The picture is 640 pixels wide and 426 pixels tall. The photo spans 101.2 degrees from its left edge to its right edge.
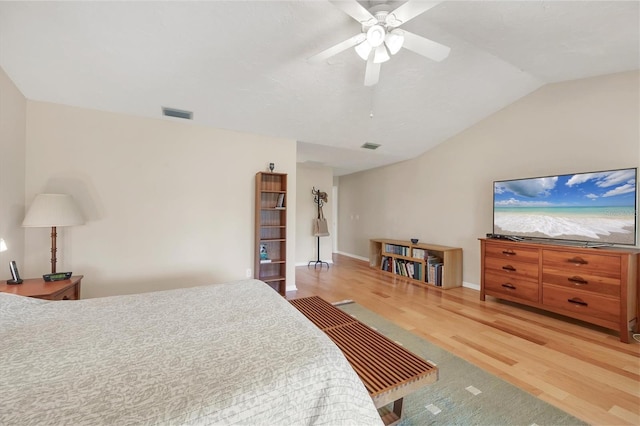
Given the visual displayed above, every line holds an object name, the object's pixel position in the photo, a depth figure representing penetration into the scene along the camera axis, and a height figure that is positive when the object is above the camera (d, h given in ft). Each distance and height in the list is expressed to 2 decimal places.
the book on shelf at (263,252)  11.99 -1.87
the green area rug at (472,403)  4.87 -3.80
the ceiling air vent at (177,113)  9.65 +3.71
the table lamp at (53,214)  7.23 -0.09
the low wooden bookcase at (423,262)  13.26 -2.69
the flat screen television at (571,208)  8.20 +0.25
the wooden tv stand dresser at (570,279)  7.84 -2.22
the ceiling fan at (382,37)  5.16 +3.97
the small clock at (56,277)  7.30 -1.86
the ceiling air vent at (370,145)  13.82 +3.62
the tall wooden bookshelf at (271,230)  11.57 -0.84
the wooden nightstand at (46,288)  6.27 -1.95
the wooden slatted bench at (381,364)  4.30 -2.80
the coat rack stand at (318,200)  19.57 +0.96
